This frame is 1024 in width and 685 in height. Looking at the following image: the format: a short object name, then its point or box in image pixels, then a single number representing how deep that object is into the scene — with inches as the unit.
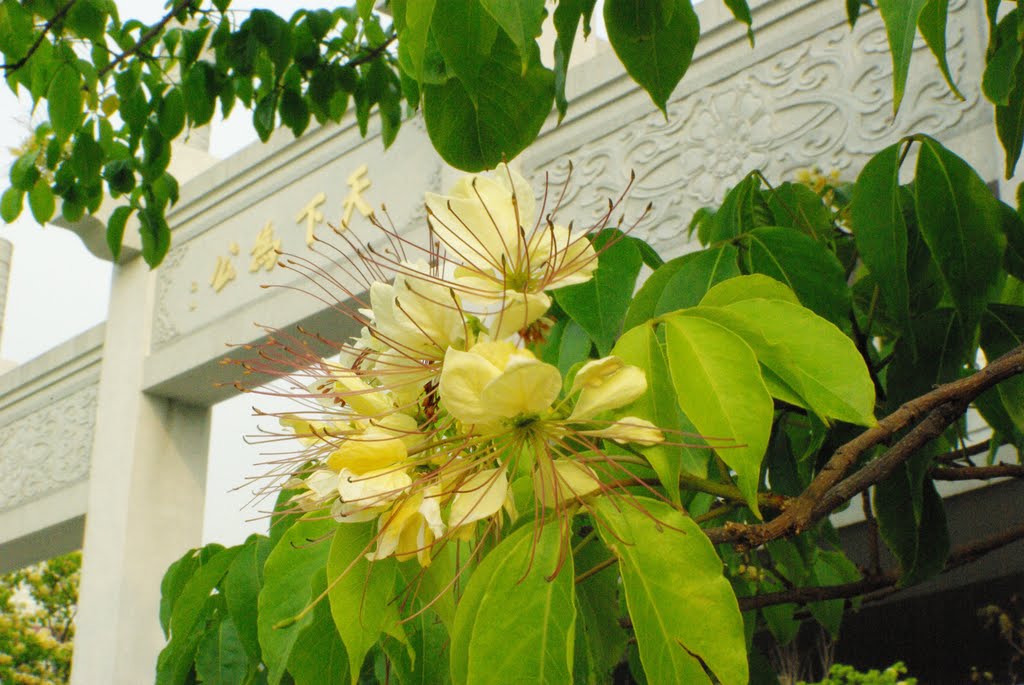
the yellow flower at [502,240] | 19.6
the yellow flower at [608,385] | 16.7
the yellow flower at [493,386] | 15.9
